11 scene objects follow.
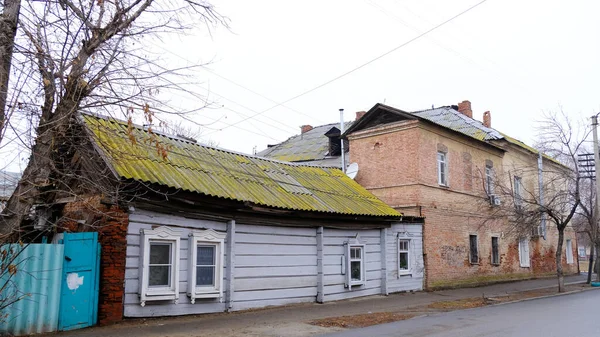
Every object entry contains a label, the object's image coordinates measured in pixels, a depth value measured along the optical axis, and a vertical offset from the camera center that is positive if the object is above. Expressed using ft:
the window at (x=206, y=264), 36.27 -1.61
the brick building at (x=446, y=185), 65.05 +8.28
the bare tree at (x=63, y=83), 22.90 +7.53
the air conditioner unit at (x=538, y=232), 87.51 +2.23
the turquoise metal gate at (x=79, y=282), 29.50 -2.38
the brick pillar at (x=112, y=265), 31.04 -1.41
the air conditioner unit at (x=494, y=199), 76.80 +6.92
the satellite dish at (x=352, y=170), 70.44 +10.39
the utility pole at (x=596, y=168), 77.15 +12.05
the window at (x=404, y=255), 60.18 -1.39
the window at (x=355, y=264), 51.24 -2.21
